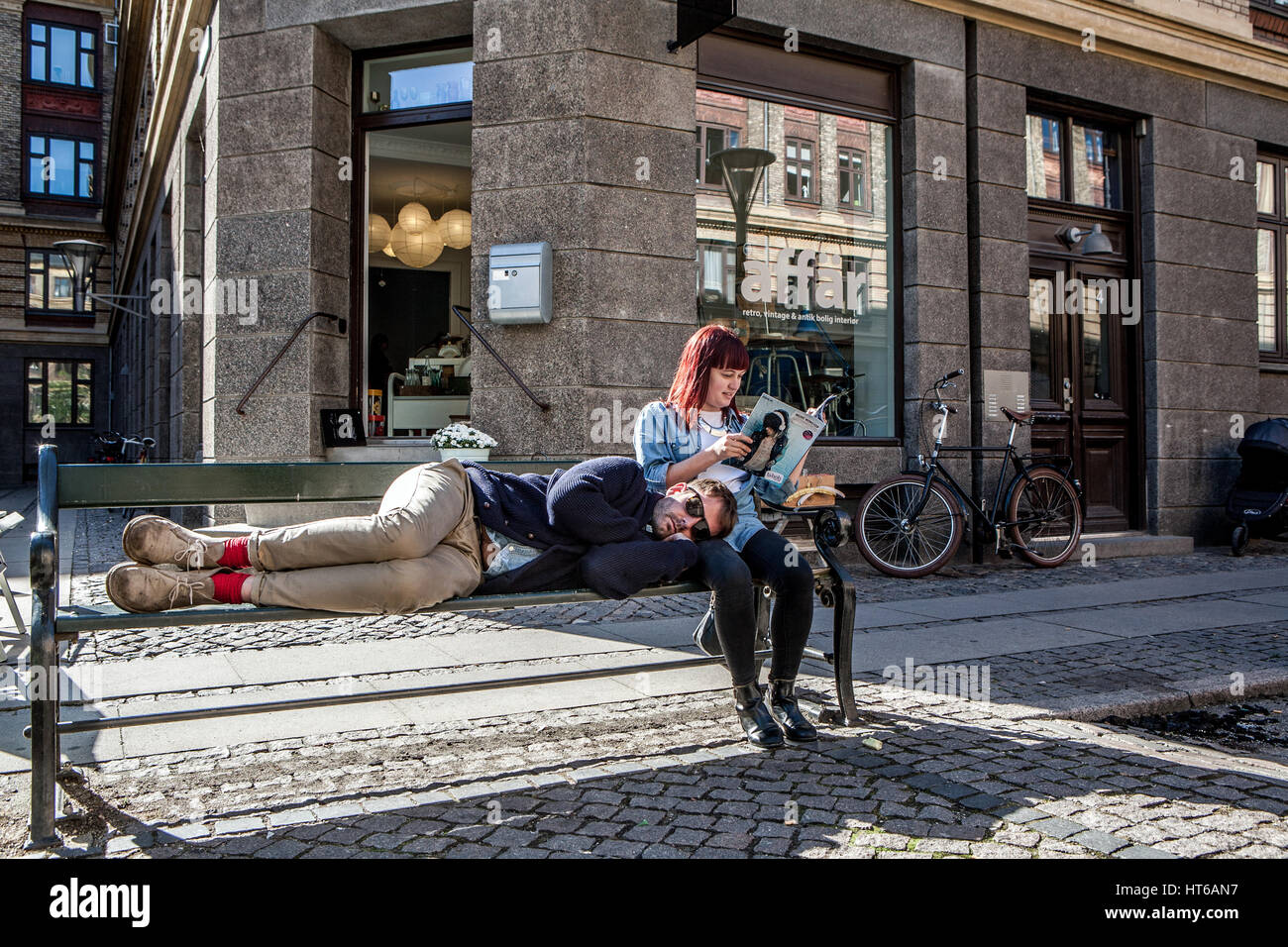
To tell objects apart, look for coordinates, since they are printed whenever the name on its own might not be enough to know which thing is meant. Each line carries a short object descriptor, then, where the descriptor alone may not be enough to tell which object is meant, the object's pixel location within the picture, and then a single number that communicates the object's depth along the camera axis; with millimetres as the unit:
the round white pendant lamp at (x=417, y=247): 9656
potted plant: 7508
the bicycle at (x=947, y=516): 8617
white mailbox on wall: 7750
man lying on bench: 3307
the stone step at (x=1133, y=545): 10023
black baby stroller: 10305
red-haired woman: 3912
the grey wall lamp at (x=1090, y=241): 10461
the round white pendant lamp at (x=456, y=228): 9399
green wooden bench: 2996
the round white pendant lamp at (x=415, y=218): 9477
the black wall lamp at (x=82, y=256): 15617
